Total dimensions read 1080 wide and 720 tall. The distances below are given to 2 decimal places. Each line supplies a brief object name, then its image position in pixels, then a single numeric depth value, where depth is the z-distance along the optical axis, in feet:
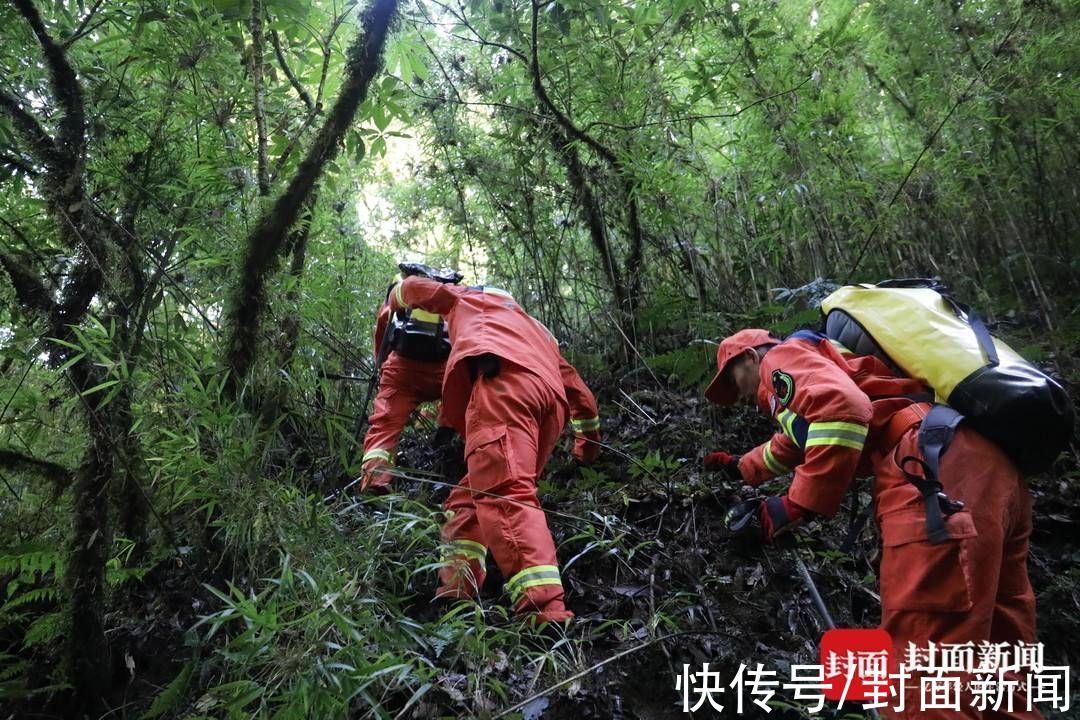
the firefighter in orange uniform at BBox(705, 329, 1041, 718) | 6.95
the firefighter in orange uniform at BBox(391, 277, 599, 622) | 8.40
